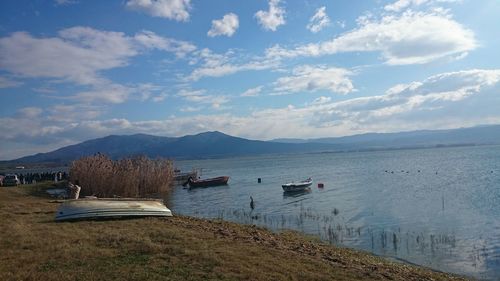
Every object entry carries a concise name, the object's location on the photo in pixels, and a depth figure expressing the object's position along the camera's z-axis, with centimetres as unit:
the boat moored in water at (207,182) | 6366
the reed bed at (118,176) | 4022
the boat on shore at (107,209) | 1828
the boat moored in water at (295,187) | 5091
